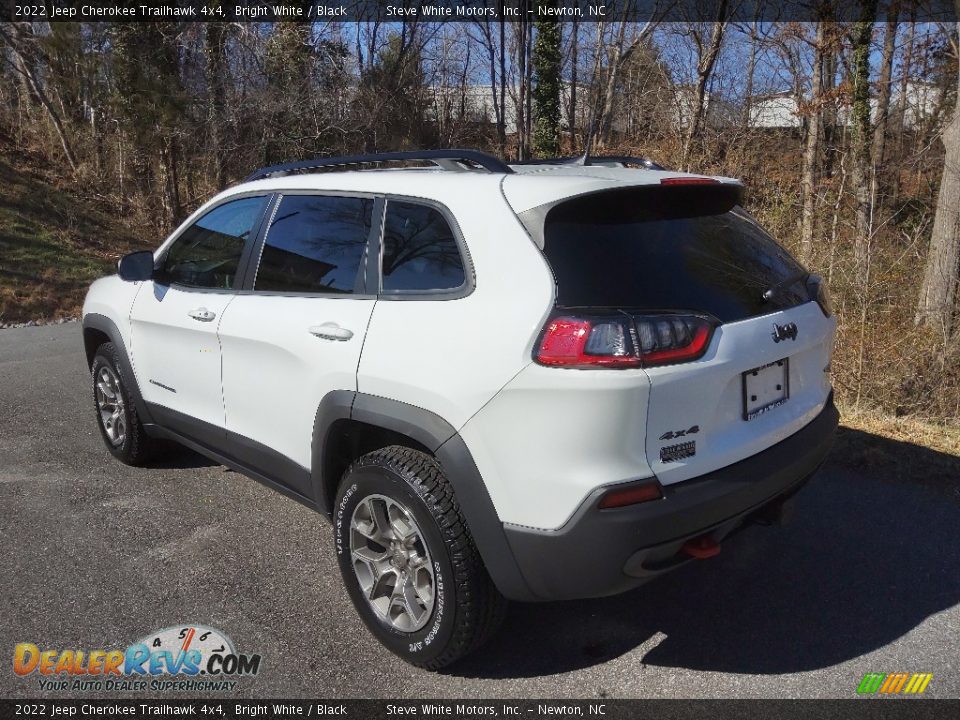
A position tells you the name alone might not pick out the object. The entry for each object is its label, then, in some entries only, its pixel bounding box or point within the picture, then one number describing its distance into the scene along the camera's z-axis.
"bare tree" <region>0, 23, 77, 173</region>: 18.34
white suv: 2.38
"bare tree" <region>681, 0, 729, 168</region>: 16.04
